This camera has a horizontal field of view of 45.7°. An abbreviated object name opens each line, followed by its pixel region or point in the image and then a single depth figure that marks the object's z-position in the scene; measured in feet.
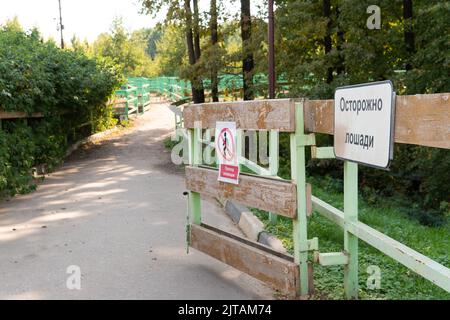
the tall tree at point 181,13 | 56.65
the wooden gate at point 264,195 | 13.26
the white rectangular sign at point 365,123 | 10.62
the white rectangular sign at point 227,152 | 15.46
